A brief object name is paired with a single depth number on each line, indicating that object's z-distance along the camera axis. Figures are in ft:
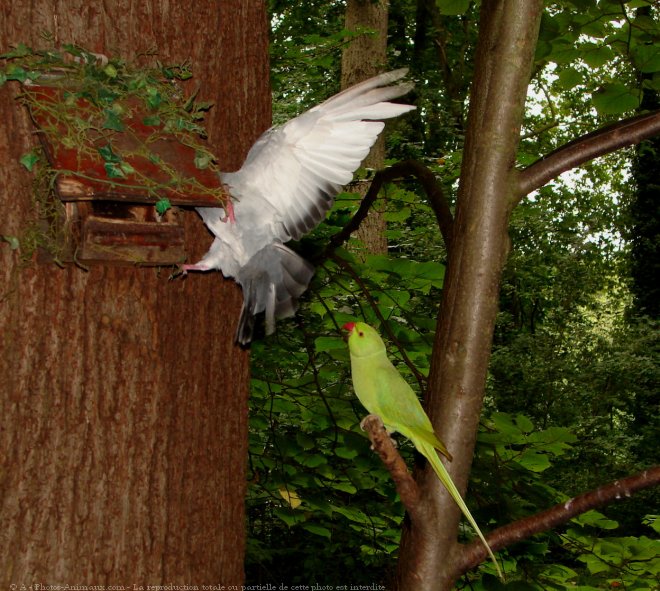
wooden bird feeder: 6.17
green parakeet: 6.84
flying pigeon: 7.31
